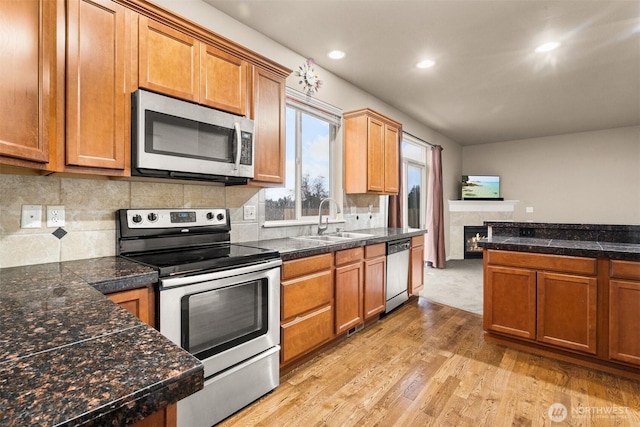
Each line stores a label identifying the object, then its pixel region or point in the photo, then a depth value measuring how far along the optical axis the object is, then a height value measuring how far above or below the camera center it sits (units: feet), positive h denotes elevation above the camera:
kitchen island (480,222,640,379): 7.29 -1.95
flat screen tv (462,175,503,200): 23.79 +1.90
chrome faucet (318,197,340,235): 10.59 -0.43
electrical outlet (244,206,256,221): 8.58 +0.01
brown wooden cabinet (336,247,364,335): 8.74 -2.11
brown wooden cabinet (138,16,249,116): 5.79 +2.84
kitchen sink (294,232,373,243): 10.23 -0.74
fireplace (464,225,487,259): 23.21 -1.80
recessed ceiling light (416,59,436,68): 11.03 +5.20
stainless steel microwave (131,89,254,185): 5.60 +1.40
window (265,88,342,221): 10.23 +1.82
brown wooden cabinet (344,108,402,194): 11.82 +2.32
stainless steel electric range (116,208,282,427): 5.22 -1.55
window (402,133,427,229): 18.74 +2.02
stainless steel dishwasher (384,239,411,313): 11.12 -2.12
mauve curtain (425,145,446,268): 19.97 -0.05
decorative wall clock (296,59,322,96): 10.44 +4.46
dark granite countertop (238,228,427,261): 7.29 -0.79
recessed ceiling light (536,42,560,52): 9.84 +5.16
